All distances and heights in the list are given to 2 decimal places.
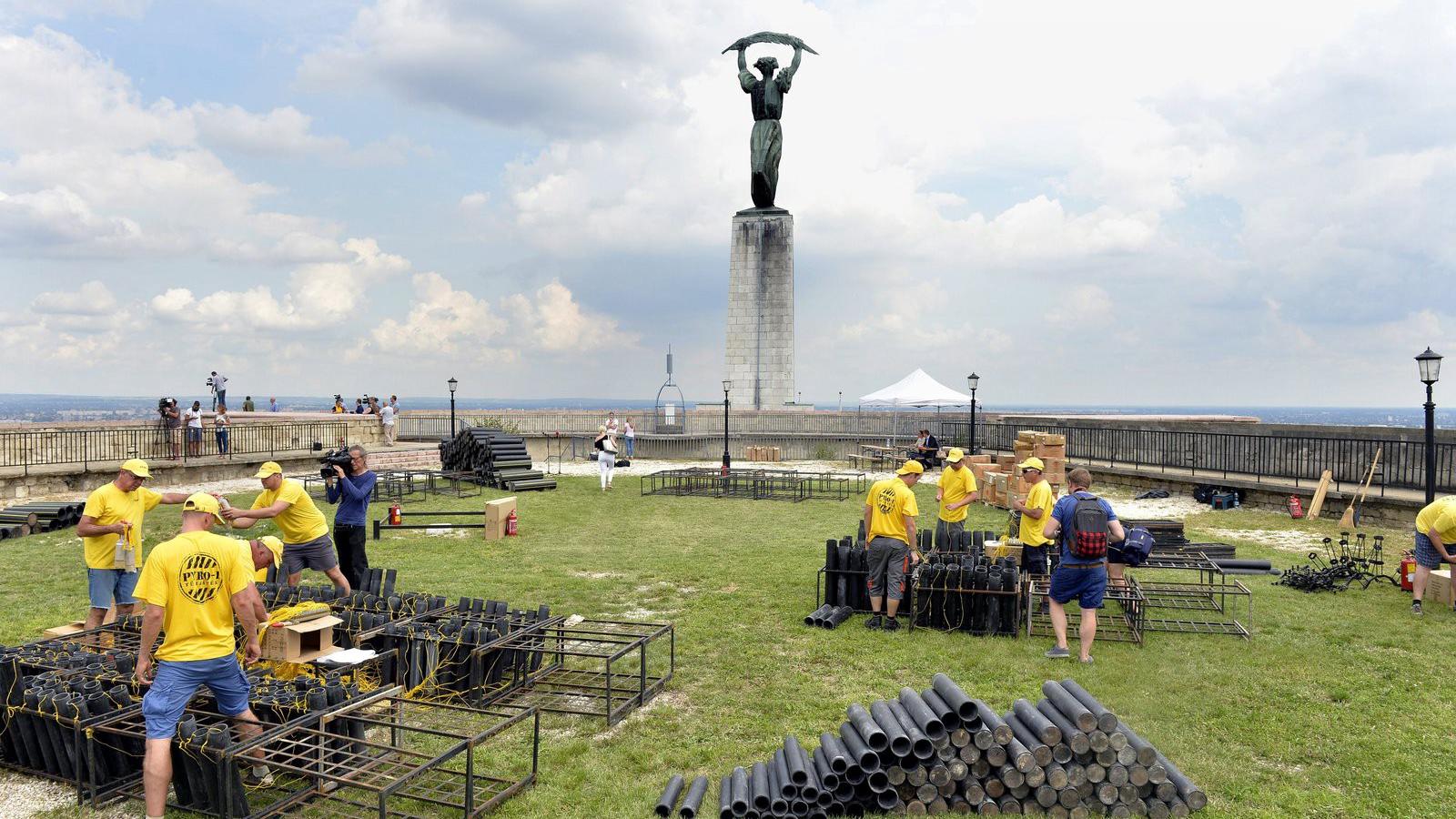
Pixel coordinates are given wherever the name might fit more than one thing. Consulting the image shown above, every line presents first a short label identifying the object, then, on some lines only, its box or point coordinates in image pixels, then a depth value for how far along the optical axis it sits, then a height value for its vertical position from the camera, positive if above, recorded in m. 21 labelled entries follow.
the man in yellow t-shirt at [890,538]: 9.40 -1.38
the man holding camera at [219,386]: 32.62 +0.88
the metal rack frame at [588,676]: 7.36 -2.47
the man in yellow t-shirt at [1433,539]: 9.59 -1.41
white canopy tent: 25.67 +0.51
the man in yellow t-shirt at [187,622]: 5.32 -1.34
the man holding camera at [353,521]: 10.21 -1.30
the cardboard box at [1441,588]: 10.27 -2.08
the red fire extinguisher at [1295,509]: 17.19 -1.88
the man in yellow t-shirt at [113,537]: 7.97 -1.19
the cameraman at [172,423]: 24.75 -0.41
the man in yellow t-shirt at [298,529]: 9.29 -1.30
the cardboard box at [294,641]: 6.85 -1.84
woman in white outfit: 23.58 -1.26
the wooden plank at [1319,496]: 17.00 -1.61
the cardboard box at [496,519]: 15.88 -1.99
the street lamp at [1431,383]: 13.55 +0.48
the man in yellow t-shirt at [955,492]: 11.34 -1.07
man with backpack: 8.01 -1.26
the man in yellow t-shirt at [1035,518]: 9.87 -1.21
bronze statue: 32.56 +11.45
